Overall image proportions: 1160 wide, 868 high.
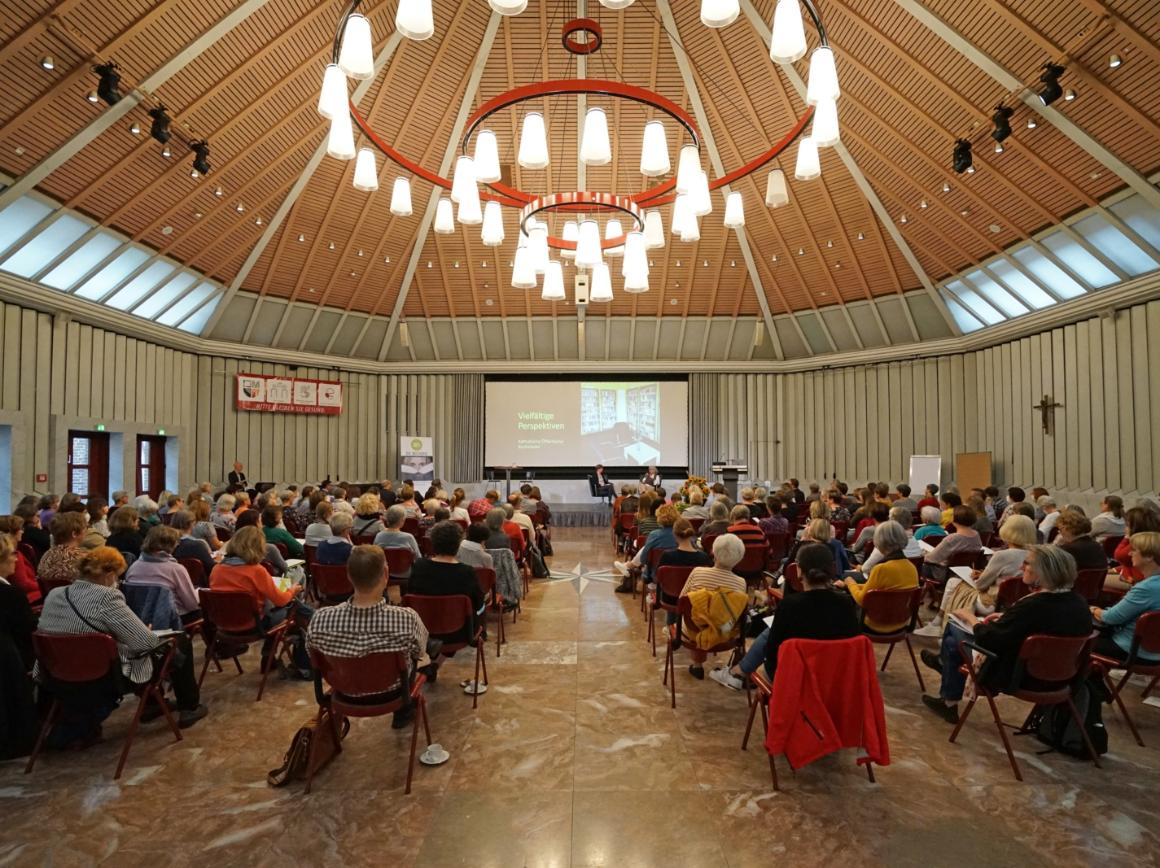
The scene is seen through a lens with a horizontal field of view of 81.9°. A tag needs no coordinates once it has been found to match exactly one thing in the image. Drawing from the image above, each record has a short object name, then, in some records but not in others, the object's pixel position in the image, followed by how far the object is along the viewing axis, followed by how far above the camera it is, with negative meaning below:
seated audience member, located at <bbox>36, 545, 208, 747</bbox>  3.48 -0.94
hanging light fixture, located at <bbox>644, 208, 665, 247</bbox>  7.14 +2.31
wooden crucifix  12.15 +0.64
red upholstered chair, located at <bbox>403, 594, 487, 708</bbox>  4.25 -1.08
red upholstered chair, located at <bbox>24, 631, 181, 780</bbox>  3.38 -1.09
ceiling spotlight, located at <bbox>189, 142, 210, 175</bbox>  9.94 +4.32
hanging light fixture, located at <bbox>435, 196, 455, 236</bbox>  6.55 +2.29
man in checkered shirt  3.23 -0.87
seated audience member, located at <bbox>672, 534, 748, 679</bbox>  4.35 -0.89
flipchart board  14.91 -0.57
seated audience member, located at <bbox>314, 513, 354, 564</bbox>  5.79 -0.90
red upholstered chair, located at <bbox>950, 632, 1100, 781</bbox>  3.34 -1.17
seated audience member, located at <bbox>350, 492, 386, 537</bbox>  6.96 -0.77
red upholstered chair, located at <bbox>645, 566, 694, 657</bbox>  5.11 -1.02
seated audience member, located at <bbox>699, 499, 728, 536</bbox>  6.70 -0.78
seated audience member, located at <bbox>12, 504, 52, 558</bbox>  5.79 -0.78
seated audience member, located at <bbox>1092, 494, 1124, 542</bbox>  6.57 -0.75
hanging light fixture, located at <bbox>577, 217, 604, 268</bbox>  6.66 +2.00
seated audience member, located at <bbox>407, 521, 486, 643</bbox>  4.36 -0.85
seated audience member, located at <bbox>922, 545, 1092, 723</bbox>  3.41 -0.88
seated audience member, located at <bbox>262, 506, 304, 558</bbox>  5.96 -0.75
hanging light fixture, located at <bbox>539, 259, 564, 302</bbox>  7.26 +1.83
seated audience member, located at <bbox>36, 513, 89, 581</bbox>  4.57 -0.73
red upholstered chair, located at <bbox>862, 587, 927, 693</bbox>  4.48 -1.11
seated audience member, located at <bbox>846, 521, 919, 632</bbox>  4.61 -0.86
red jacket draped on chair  3.17 -1.24
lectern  15.80 -0.67
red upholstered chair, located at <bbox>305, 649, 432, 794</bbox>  3.23 -1.15
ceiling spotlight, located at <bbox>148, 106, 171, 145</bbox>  8.87 +4.28
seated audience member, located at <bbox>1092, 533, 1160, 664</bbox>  3.80 -0.92
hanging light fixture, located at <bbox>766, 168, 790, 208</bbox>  8.09 +3.13
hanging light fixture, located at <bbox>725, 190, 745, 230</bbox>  6.54 +2.34
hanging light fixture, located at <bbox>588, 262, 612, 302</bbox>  6.90 +1.70
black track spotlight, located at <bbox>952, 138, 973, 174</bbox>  9.84 +4.30
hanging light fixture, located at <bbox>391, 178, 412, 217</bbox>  6.14 +2.33
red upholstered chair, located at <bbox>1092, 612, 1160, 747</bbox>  3.67 -1.16
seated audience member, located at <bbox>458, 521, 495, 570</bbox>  5.51 -0.90
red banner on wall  15.47 +1.24
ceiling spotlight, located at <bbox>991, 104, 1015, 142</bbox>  8.84 +4.30
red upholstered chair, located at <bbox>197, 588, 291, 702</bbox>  4.39 -1.19
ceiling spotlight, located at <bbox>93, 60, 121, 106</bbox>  7.90 +4.35
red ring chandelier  4.31 +2.43
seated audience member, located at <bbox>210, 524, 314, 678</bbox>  4.47 -0.86
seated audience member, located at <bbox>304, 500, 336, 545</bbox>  6.54 -0.81
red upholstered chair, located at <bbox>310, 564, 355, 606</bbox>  5.61 -1.12
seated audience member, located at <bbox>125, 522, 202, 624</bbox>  4.34 -0.80
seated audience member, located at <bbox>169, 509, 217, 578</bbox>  5.40 -0.84
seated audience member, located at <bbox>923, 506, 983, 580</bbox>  5.86 -0.85
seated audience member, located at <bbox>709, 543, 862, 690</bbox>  3.25 -0.81
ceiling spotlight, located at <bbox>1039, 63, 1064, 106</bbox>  8.00 +4.38
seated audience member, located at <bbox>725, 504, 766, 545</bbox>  6.56 -0.85
